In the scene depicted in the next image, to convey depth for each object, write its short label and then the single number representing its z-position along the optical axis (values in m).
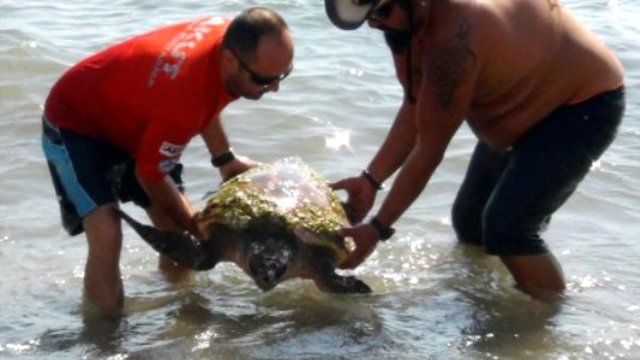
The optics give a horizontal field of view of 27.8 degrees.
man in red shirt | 4.91
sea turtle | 5.38
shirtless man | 4.83
